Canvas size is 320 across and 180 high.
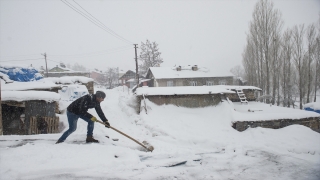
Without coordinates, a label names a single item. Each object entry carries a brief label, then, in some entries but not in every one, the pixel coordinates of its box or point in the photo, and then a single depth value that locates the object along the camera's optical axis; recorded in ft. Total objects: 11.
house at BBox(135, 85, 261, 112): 28.04
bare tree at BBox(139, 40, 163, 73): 109.29
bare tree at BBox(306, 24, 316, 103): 61.16
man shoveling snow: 13.10
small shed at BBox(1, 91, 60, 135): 19.48
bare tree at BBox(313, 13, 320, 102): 60.63
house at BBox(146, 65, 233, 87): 83.46
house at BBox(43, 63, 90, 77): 112.06
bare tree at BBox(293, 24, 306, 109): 64.90
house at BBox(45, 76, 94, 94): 45.57
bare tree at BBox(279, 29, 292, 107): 67.51
